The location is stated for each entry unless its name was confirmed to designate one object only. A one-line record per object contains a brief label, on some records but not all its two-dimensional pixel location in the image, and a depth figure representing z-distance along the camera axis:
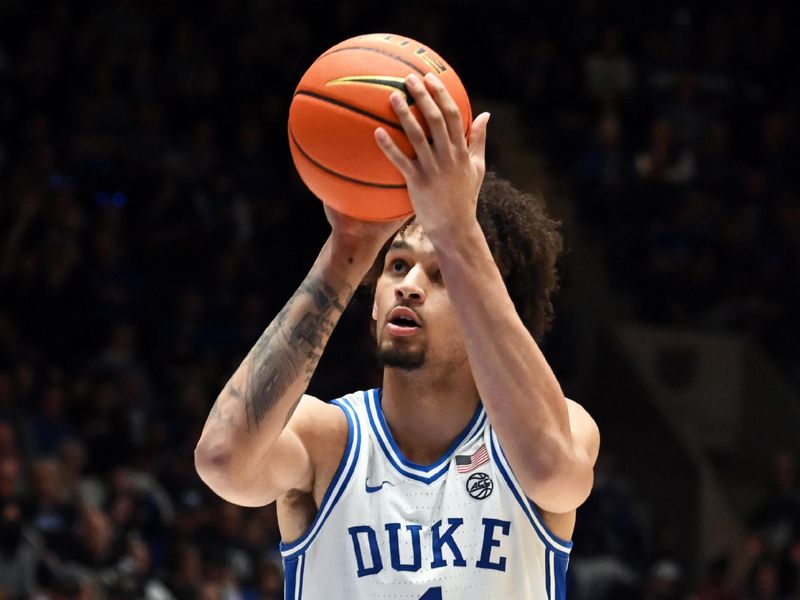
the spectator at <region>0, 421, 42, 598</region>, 7.59
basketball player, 2.82
